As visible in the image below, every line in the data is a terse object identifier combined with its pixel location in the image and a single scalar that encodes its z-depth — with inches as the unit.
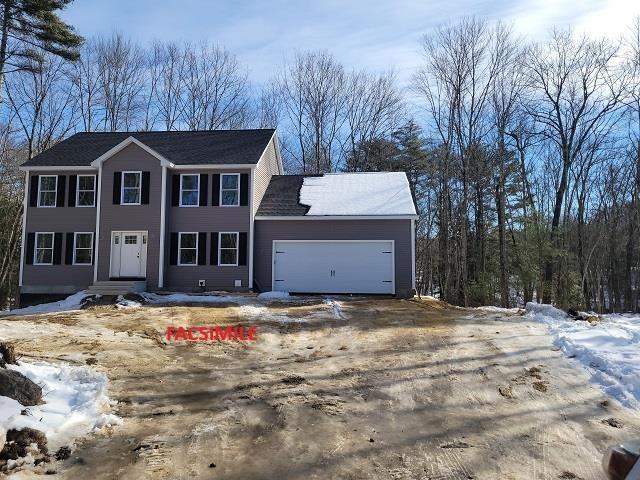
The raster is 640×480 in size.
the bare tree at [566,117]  1051.9
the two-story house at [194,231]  729.0
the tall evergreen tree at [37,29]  463.8
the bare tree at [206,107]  1283.2
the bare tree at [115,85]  1243.8
